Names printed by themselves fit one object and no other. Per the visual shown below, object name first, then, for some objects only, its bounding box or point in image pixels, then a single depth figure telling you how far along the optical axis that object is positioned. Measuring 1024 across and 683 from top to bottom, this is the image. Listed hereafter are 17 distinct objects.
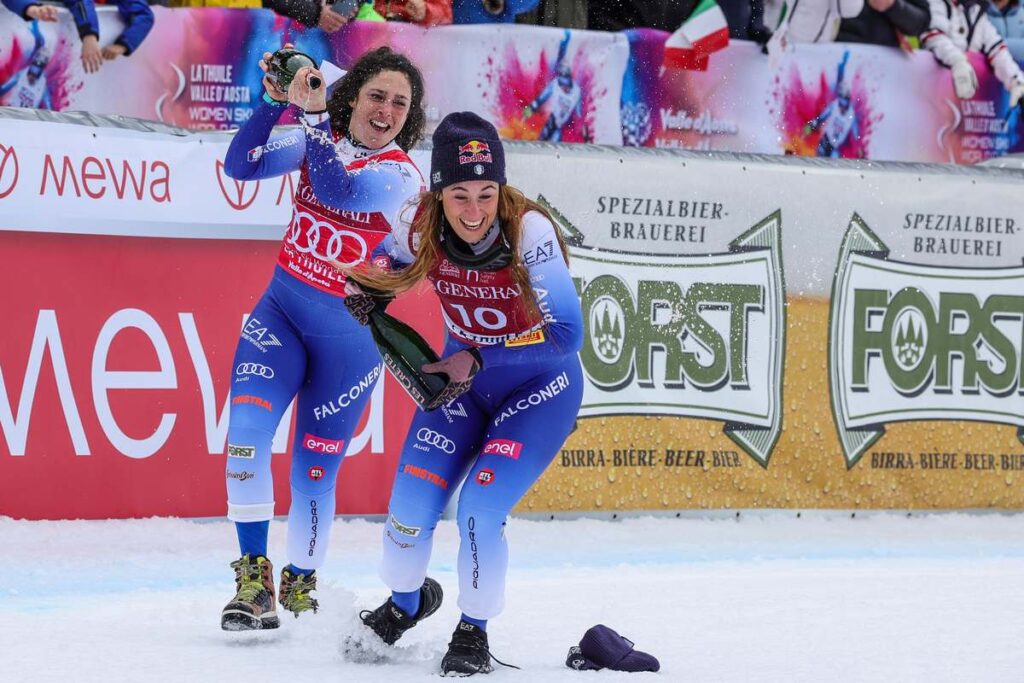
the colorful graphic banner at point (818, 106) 17.81
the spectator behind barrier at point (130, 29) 14.86
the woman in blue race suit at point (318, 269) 9.86
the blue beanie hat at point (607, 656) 8.48
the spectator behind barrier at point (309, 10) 15.62
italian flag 17.91
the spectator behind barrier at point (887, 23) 19.17
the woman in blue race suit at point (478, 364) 8.37
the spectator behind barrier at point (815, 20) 18.72
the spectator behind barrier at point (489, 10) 16.80
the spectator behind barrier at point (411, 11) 16.31
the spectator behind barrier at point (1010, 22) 20.34
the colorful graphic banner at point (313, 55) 14.73
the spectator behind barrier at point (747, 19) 18.30
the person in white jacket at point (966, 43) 19.62
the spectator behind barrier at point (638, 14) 17.72
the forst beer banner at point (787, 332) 15.25
